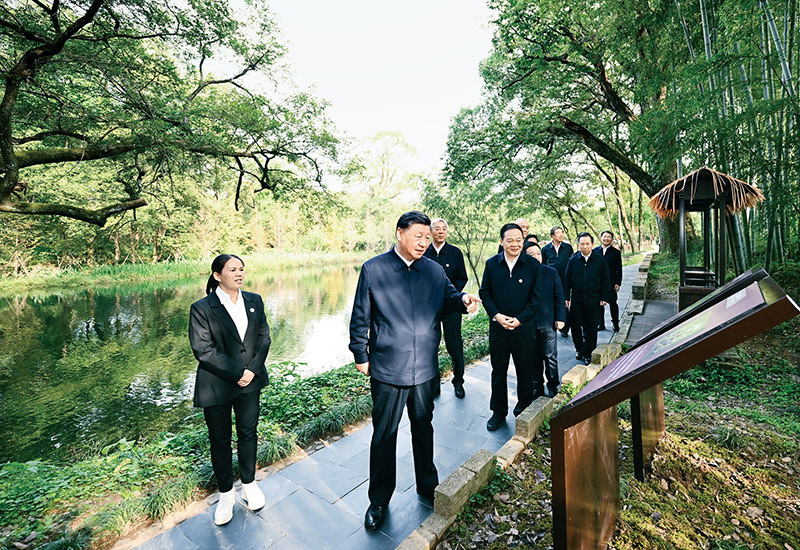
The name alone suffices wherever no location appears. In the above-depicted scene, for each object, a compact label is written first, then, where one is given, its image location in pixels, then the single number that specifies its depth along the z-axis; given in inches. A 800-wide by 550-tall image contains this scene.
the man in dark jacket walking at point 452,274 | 166.4
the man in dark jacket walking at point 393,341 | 89.9
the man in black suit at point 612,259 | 238.5
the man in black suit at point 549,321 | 145.7
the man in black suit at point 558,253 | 243.6
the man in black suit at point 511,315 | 134.6
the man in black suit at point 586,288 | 192.9
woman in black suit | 92.9
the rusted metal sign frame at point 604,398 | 39.8
